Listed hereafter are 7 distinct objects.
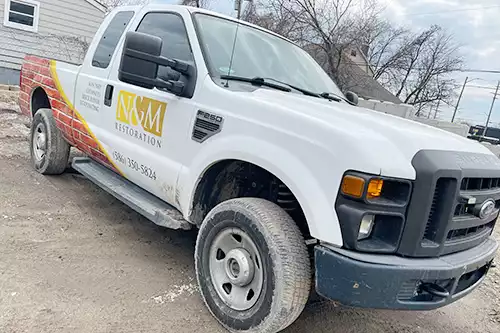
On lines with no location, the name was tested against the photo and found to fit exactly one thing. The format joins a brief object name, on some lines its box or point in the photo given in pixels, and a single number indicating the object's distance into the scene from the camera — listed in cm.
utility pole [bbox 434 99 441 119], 3189
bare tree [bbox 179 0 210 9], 2148
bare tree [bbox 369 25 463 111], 2541
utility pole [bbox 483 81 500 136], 3286
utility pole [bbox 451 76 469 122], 3181
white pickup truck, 227
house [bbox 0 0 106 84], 1302
